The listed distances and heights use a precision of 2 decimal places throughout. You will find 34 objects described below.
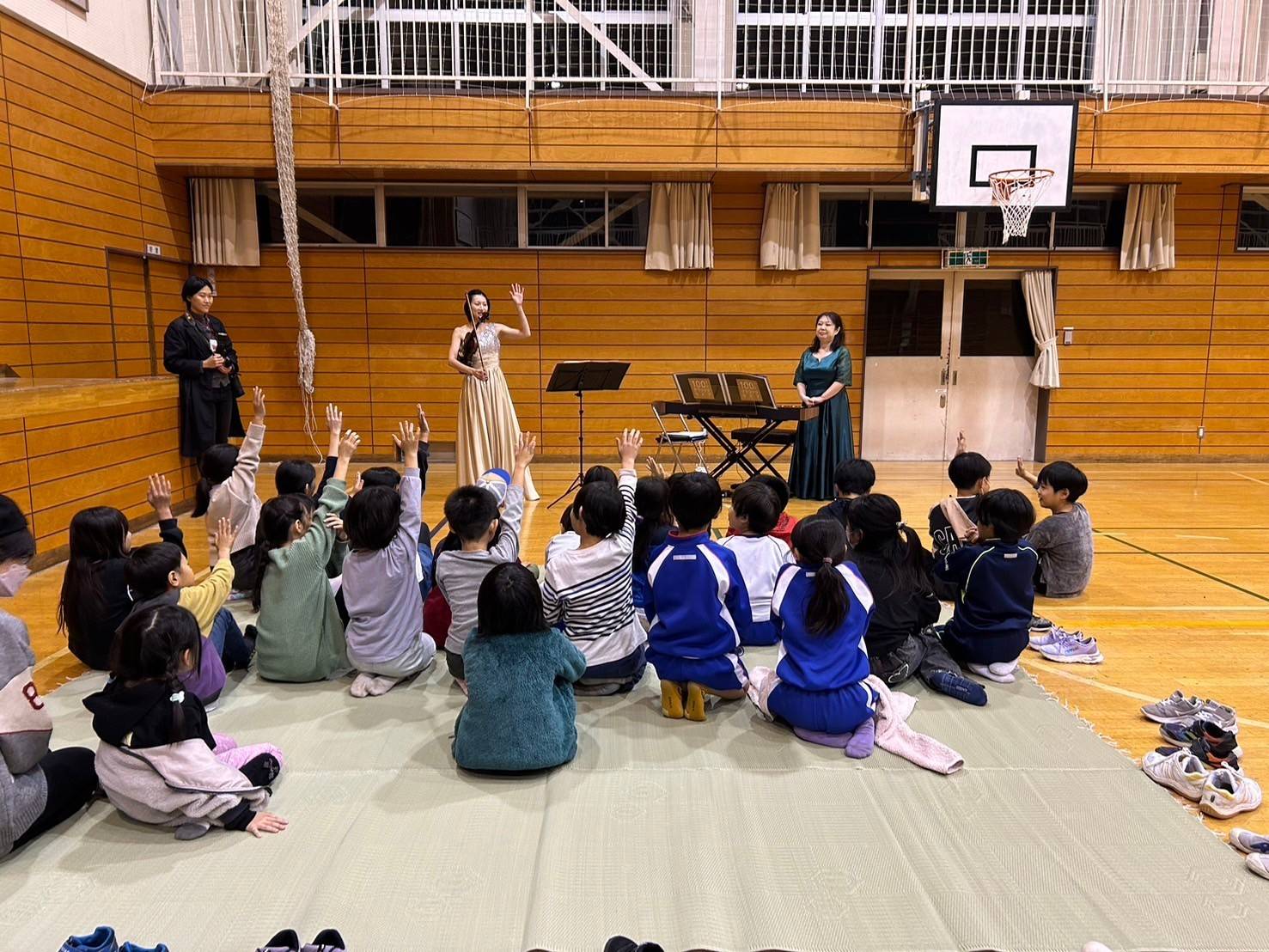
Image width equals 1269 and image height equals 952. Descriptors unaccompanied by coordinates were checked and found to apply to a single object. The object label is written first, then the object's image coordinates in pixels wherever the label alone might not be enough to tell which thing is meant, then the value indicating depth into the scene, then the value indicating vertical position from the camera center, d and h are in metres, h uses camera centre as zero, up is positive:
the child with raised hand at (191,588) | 2.82 -0.78
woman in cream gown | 6.25 -0.35
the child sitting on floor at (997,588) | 3.32 -0.91
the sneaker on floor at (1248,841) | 2.26 -1.28
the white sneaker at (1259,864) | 2.16 -1.28
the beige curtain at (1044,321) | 8.91 +0.27
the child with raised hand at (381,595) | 3.13 -0.90
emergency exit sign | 8.82 +0.91
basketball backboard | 7.39 +1.69
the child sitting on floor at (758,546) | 3.43 -0.81
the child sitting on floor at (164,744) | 2.18 -1.01
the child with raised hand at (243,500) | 4.04 -0.69
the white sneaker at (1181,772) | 2.57 -1.26
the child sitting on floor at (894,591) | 3.18 -0.90
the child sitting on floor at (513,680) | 2.52 -0.97
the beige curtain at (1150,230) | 8.66 +1.16
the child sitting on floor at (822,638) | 2.76 -0.92
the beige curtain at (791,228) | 8.62 +1.19
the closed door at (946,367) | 9.15 -0.19
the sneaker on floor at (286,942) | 1.83 -1.23
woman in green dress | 6.81 -0.50
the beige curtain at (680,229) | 8.61 +1.19
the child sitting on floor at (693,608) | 2.98 -0.88
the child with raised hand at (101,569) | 3.12 -0.77
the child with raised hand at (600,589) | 3.03 -0.83
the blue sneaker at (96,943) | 1.77 -1.20
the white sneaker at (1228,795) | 2.48 -1.27
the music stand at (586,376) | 6.11 -0.18
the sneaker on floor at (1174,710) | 3.04 -1.27
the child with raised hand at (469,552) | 3.04 -0.72
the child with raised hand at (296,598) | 3.23 -0.92
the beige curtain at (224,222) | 8.36 +1.25
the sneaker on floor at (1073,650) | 3.67 -1.28
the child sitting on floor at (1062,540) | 4.34 -0.99
